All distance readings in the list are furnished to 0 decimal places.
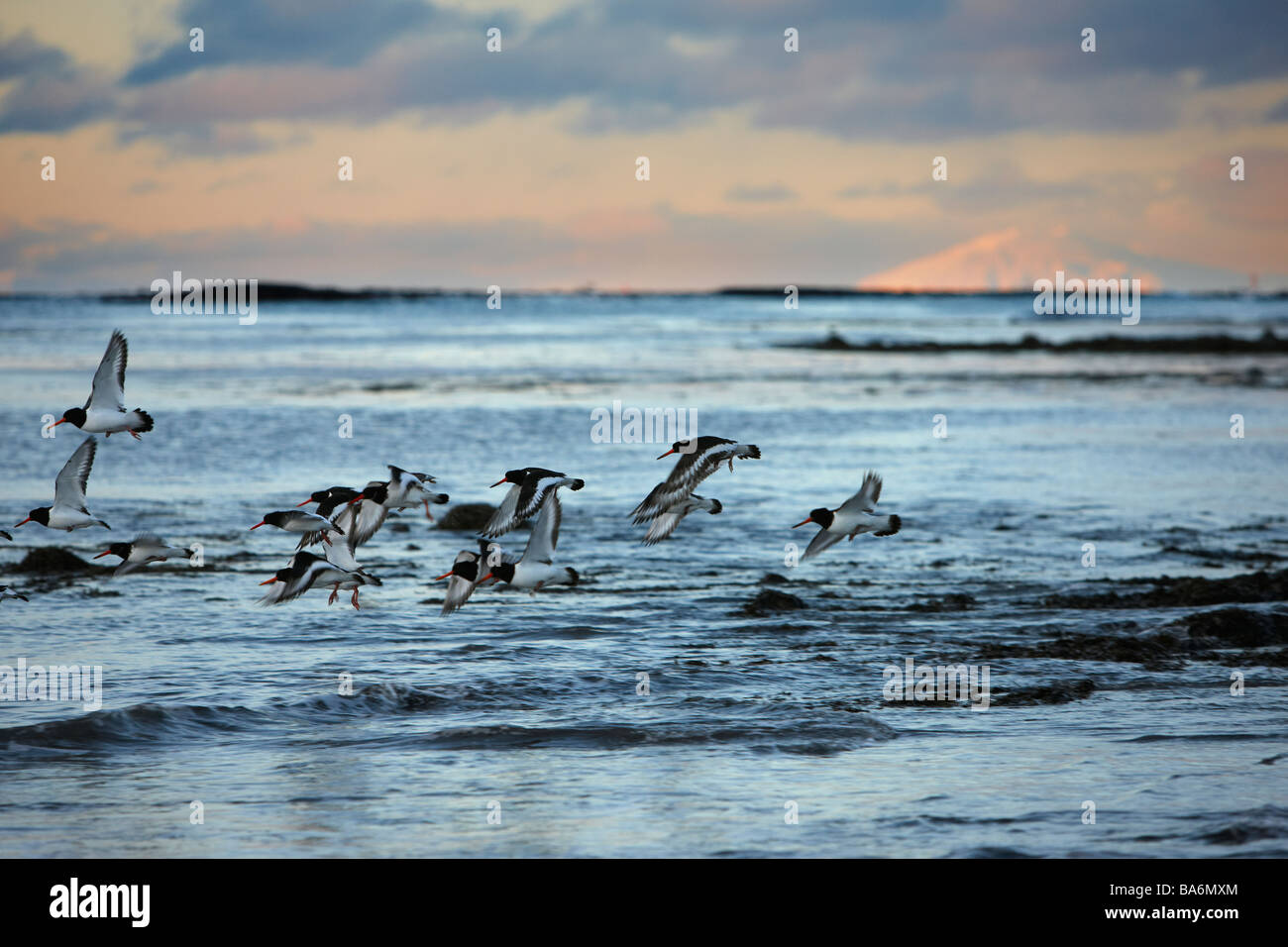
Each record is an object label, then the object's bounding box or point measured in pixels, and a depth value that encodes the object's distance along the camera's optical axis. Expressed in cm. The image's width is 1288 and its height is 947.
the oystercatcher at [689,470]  1309
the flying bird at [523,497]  1289
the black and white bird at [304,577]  1102
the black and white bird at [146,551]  1277
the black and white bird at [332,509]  1347
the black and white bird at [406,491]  1307
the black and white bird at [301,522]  1271
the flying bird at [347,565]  1194
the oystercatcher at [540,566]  1191
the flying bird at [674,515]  1280
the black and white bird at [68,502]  1312
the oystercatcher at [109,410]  1280
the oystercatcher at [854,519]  1223
